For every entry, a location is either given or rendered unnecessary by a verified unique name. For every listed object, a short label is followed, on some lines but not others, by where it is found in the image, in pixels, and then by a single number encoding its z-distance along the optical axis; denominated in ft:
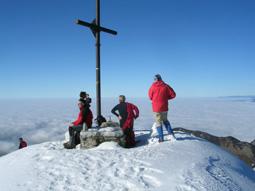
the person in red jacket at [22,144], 54.65
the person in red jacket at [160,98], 32.30
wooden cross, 37.29
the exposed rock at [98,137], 31.91
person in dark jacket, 32.94
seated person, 33.61
